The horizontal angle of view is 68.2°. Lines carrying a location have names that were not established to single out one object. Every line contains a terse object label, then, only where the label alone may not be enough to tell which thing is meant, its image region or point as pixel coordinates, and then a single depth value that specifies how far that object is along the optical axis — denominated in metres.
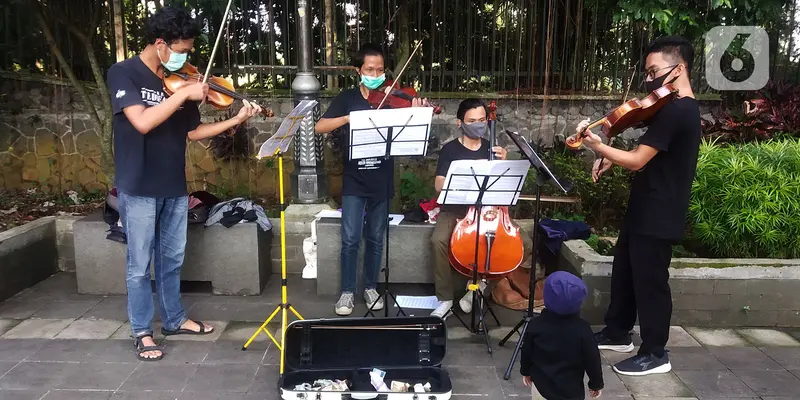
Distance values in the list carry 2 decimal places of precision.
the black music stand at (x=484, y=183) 3.36
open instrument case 3.22
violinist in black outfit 3.12
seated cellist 4.00
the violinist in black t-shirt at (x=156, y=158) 3.23
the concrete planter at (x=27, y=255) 4.50
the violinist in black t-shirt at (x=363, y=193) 3.88
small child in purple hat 2.38
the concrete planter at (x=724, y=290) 4.01
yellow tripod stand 3.22
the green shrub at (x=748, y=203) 4.11
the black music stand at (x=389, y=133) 3.38
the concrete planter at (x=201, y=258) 4.55
